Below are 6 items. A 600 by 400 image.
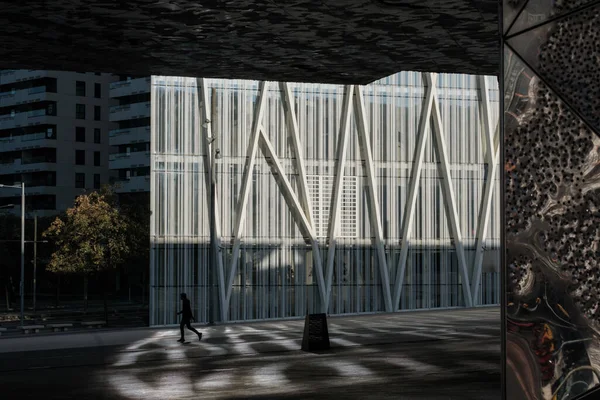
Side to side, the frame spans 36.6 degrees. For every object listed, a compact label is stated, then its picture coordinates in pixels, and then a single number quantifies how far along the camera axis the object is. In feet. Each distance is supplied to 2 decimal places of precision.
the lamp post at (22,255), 167.40
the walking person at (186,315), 87.61
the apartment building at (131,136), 304.50
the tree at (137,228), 183.93
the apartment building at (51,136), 299.17
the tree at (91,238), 177.27
